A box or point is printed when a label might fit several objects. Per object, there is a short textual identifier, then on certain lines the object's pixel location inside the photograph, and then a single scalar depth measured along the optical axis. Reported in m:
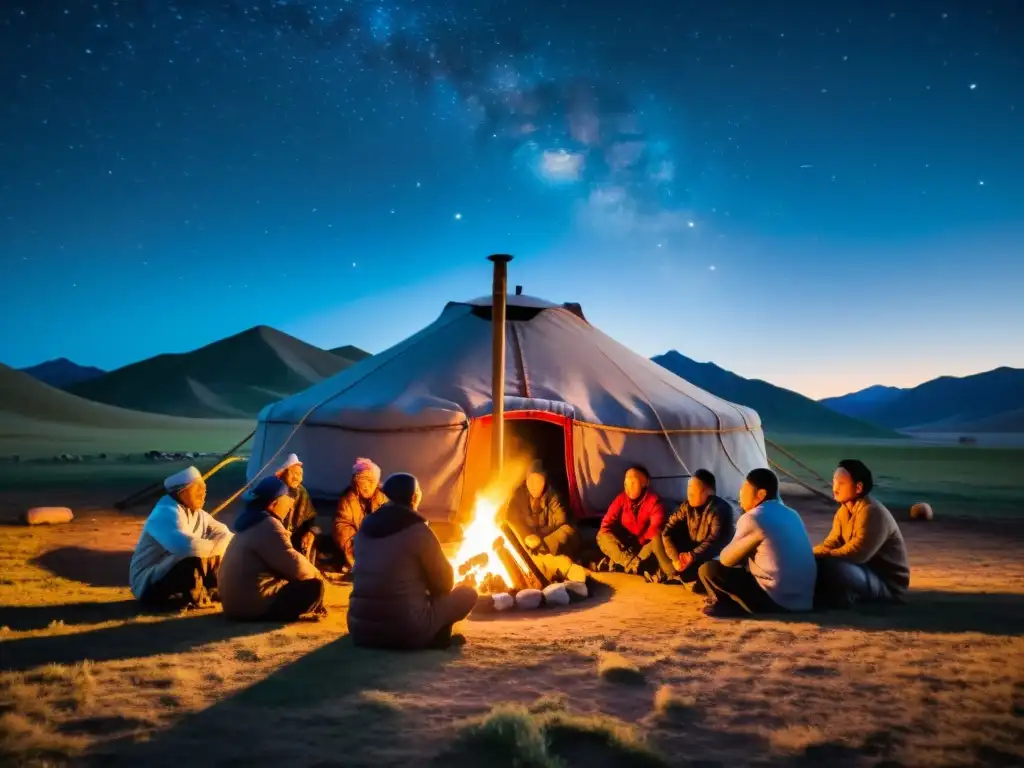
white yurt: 8.01
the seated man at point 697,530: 6.09
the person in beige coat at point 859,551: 5.07
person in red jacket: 6.83
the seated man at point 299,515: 6.21
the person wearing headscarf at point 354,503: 6.59
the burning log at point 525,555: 6.08
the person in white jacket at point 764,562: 4.91
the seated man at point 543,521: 7.11
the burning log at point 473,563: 5.88
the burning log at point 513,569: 6.02
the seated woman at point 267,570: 4.65
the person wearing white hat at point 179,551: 5.08
